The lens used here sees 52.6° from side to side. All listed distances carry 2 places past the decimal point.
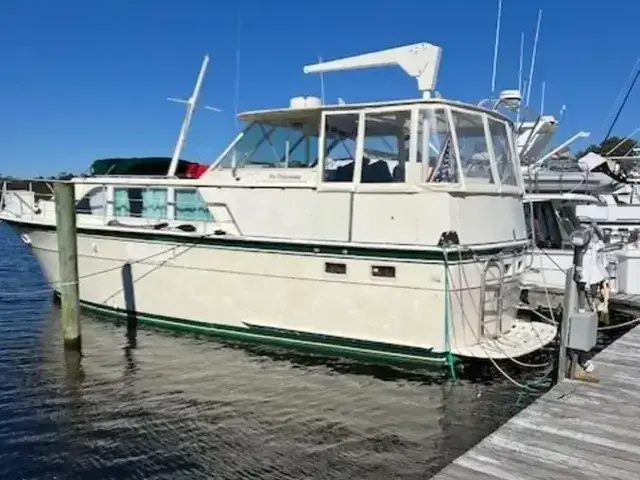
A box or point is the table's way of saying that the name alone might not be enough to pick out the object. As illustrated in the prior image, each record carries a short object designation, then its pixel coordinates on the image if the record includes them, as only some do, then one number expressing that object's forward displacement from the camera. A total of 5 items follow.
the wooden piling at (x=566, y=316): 6.15
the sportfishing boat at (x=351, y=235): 8.62
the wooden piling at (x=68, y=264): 9.70
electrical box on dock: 5.98
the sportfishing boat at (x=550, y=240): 12.87
